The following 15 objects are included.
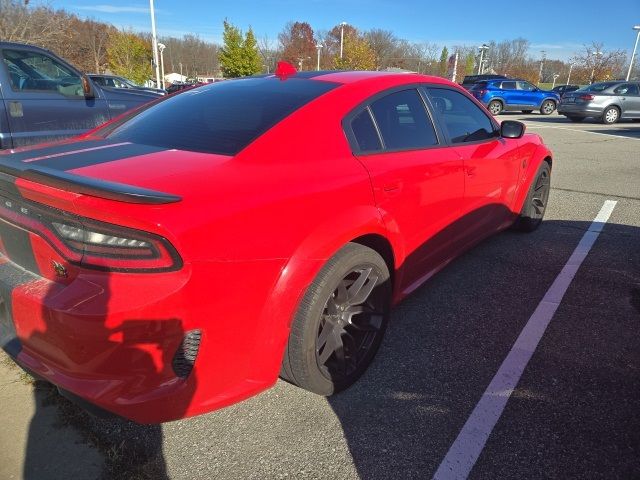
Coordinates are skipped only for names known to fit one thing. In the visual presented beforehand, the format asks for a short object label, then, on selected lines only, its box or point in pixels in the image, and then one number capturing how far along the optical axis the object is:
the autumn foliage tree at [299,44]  55.44
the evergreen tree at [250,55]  44.12
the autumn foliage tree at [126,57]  41.38
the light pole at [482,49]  45.54
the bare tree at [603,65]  52.88
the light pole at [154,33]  25.74
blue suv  21.47
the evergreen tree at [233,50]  43.62
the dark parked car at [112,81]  18.53
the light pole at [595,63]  53.36
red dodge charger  1.55
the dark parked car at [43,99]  4.91
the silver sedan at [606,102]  17.91
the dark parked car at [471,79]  24.24
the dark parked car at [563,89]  31.89
